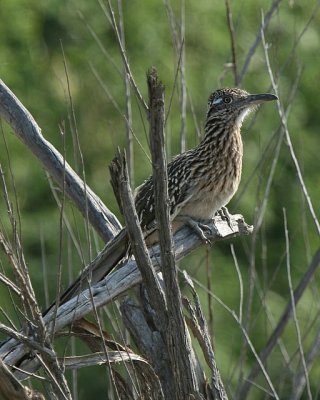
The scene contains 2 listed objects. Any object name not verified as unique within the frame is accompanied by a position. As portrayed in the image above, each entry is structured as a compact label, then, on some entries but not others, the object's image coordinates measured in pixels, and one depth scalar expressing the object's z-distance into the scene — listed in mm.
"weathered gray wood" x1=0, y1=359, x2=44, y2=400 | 5977
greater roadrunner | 9523
